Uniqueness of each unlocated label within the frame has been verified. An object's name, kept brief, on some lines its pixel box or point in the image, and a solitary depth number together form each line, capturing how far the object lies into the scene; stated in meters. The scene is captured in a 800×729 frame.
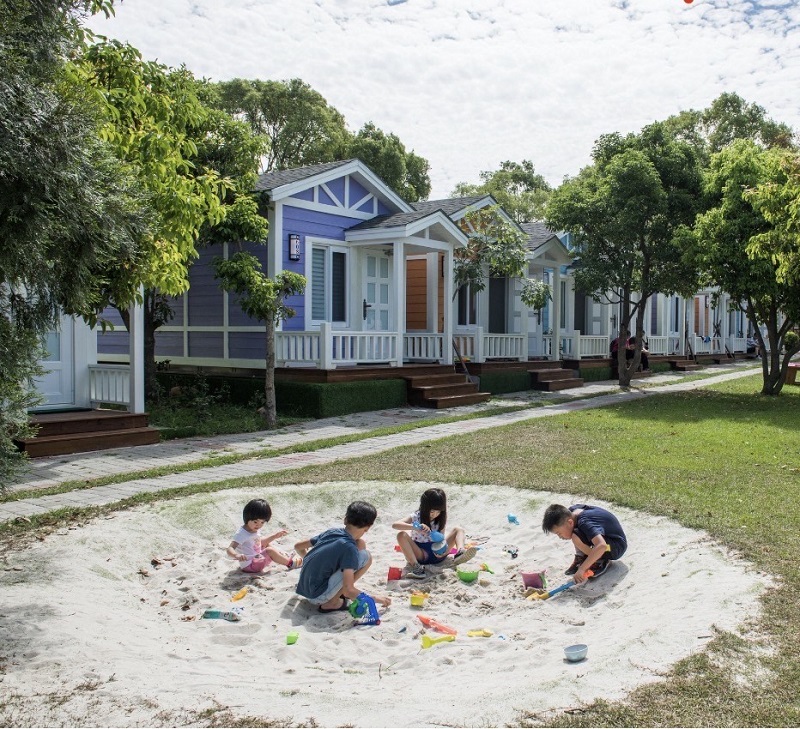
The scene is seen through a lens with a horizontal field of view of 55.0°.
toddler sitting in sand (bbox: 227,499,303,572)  6.22
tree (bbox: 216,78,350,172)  40.53
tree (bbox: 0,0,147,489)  3.76
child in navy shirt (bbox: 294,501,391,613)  5.44
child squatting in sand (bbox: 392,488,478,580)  6.36
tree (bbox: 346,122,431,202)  38.59
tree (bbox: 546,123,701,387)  17.97
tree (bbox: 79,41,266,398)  5.75
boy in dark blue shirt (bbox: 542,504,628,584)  5.62
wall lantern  15.89
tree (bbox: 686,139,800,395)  16.38
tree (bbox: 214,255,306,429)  12.59
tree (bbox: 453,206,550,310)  19.19
